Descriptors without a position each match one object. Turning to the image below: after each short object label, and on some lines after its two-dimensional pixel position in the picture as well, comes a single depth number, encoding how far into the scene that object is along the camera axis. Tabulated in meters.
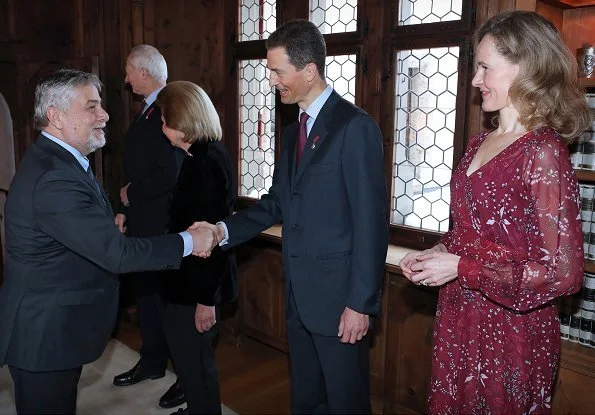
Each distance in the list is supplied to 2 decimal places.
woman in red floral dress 1.55
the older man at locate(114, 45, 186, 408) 3.18
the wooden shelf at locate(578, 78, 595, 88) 2.15
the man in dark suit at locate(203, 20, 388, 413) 2.00
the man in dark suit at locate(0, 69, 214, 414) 1.83
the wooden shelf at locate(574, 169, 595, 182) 2.21
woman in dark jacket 2.36
